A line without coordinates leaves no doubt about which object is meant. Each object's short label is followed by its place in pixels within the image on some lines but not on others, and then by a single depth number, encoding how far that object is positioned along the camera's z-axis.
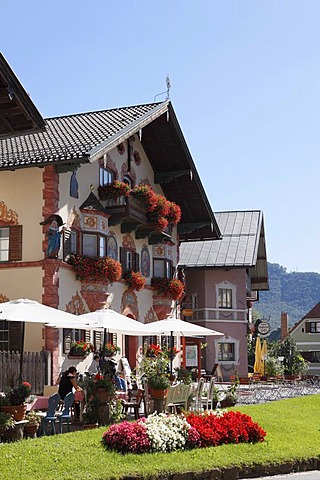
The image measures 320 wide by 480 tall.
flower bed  13.17
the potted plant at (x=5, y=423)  13.77
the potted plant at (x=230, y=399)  20.89
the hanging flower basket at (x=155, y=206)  28.86
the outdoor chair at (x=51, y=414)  15.22
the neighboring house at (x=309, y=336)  66.00
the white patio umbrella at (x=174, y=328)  21.18
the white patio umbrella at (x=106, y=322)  18.85
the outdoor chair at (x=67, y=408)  15.54
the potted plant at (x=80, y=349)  24.92
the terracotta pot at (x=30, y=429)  14.85
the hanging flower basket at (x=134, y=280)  28.91
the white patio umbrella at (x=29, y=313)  16.34
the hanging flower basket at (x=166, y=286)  31.59
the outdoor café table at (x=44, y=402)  16.59
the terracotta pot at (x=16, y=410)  14.38
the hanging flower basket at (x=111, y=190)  27.23
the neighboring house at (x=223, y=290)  40.44
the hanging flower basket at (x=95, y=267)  25.28
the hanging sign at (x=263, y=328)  46.40
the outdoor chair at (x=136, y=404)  17.60
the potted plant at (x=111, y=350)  26.12
